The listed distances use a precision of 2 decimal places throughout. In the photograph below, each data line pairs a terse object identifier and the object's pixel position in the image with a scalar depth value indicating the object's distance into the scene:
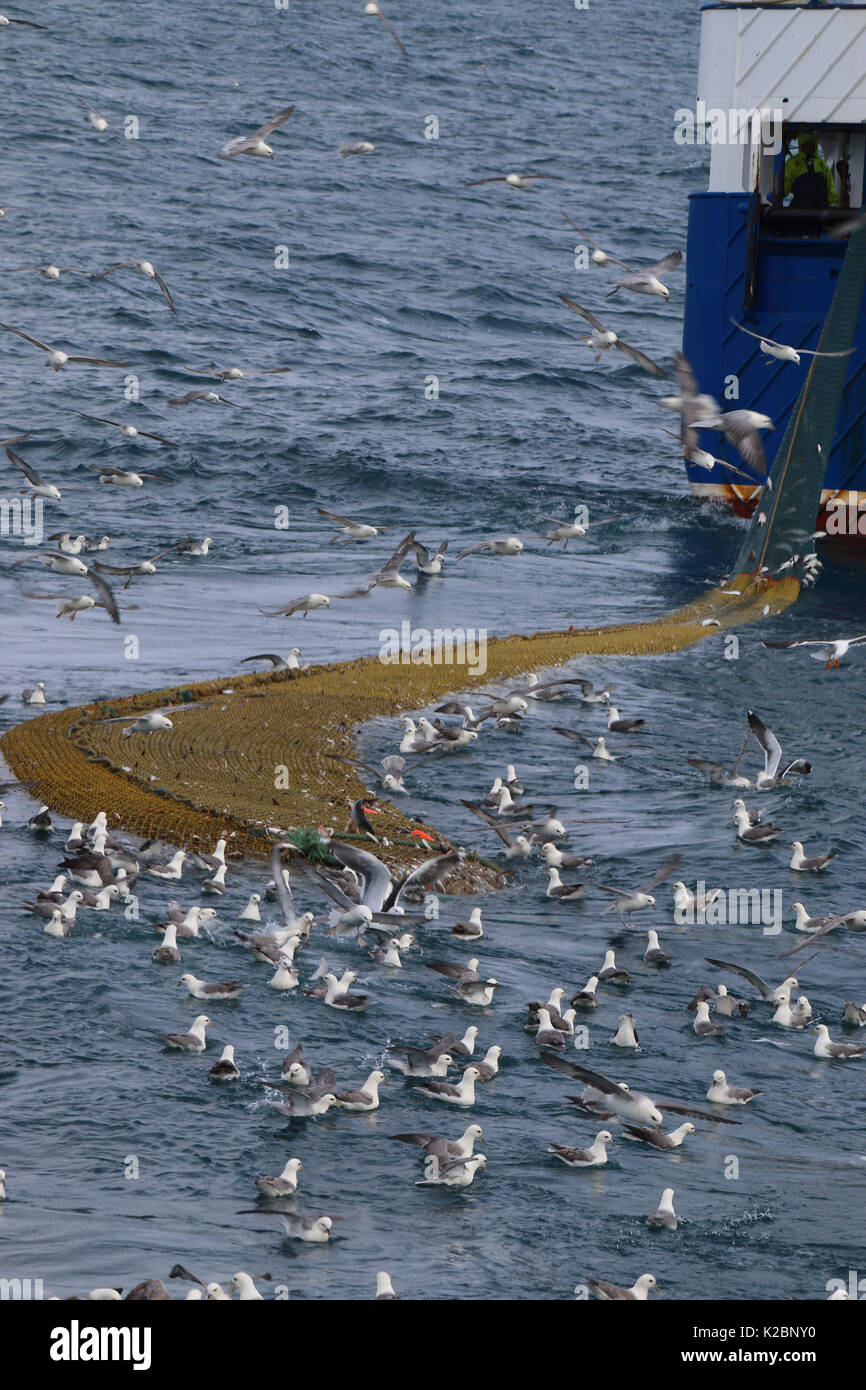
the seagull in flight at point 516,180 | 30.26
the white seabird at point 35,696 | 26.73
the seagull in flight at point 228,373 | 32.16
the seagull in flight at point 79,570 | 28.12
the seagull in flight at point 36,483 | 29.73
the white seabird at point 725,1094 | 17.09
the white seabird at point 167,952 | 19.06
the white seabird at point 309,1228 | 14.48
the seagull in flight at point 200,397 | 34.12
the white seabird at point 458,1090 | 16.92
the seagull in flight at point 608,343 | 26.38
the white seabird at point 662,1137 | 16.34
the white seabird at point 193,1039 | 17.30
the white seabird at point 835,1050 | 18.11
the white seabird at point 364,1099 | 16.61
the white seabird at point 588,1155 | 16.02
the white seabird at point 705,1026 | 18.48
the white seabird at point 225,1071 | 16.81
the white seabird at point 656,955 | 20.09
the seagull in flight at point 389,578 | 29.14
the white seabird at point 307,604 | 29.00
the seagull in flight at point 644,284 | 26.45
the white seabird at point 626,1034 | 18.00
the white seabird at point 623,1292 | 13.55
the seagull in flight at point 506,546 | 30.86
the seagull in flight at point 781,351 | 29.06
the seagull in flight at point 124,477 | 34.83
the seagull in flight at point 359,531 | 31.77
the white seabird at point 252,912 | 20.14
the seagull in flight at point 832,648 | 29.78
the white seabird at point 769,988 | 19.02
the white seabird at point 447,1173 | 15.48
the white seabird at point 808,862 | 22.80
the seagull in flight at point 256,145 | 28.41
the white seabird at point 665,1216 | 14.96
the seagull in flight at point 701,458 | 28.69
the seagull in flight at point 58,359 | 32.28
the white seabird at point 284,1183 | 14.99
